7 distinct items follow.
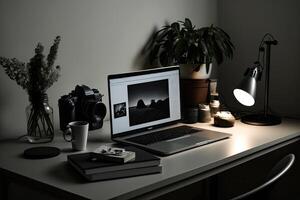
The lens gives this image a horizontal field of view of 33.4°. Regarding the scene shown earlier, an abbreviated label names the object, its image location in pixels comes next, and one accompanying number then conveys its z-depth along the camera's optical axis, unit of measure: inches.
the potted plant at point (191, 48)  98.7
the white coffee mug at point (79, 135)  77.0
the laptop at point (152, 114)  81.5
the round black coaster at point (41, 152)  73.7
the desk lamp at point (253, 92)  91.7
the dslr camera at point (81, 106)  85.4
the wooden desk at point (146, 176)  61.9
